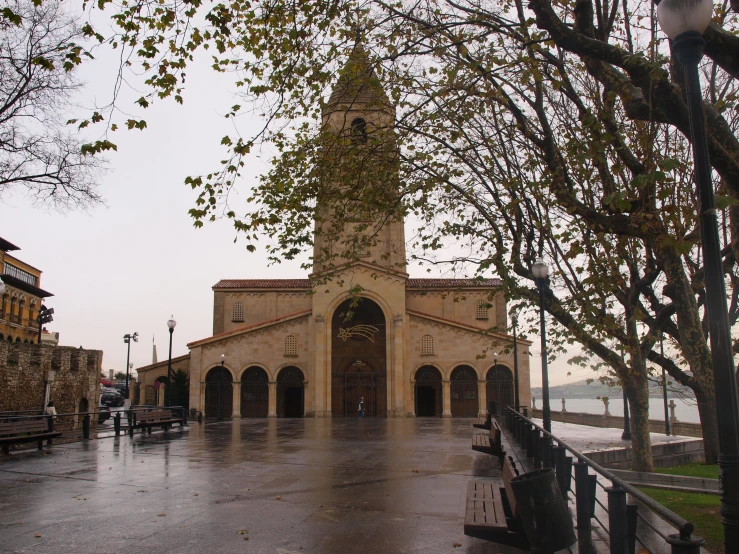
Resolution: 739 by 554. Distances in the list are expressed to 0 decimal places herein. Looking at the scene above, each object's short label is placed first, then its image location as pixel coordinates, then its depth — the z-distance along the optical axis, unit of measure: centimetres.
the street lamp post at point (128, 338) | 4650
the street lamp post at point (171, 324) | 2902
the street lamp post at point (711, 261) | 439
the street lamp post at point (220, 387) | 3433
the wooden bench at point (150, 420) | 2027
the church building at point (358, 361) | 4094
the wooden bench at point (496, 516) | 581
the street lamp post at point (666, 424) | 2822
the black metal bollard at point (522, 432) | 1354
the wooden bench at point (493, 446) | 1223
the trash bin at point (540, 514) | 522
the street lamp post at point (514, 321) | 1815
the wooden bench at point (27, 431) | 1432
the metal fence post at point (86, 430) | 1855
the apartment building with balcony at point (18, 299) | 5628
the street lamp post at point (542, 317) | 1391
